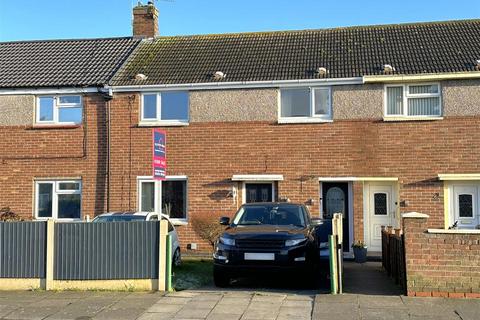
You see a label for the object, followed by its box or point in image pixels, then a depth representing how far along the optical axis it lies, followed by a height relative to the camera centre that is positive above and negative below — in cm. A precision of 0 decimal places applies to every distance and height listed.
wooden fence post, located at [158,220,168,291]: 995 -107
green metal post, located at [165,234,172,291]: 996 -121
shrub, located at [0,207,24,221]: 1653 -53
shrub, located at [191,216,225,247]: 1523 -87
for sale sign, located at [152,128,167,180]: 1073 +82
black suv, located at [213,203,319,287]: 980 -97
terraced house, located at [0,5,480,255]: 1543 +188
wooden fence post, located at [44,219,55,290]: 1009 -108
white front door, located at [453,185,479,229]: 1522 -29
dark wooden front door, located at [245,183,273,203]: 1636 +11
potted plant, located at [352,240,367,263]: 1482 -151
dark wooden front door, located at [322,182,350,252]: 1609 -13
